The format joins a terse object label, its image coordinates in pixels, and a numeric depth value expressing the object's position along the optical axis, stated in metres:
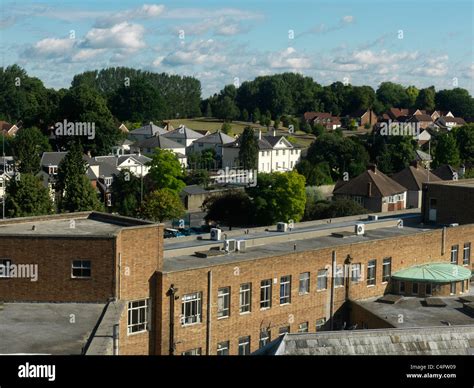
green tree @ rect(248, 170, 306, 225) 63.75
